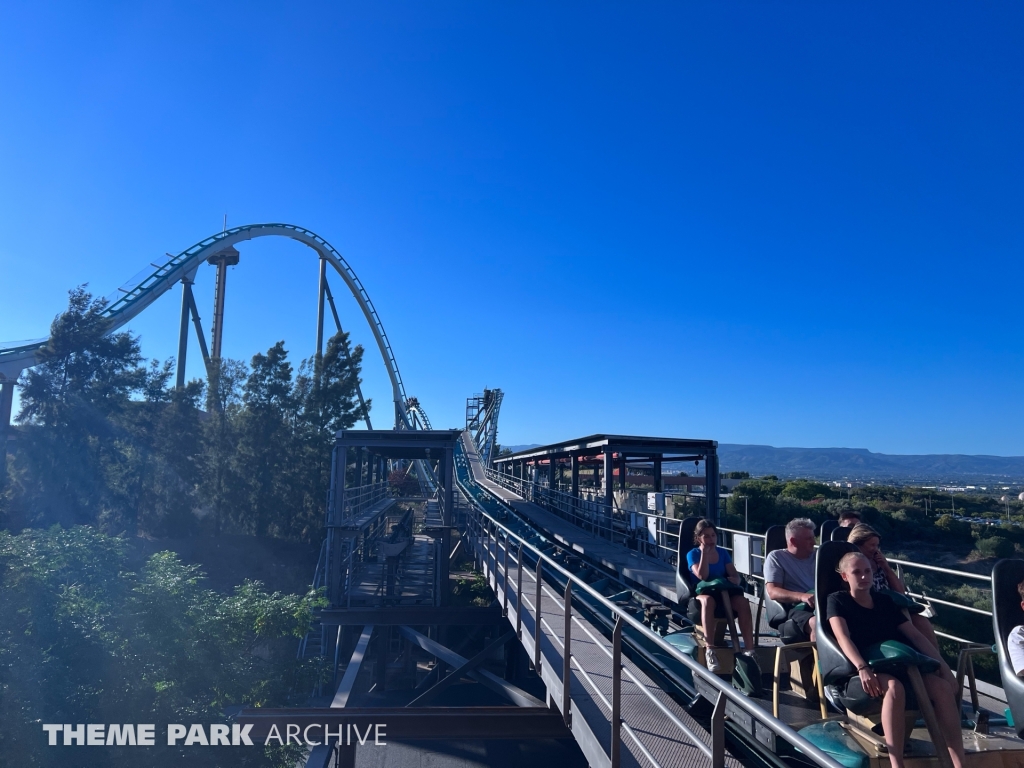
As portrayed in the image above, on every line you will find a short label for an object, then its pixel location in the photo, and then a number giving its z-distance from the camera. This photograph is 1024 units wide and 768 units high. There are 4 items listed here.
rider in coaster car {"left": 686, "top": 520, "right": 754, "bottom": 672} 4.26
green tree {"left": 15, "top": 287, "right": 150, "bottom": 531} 23.78
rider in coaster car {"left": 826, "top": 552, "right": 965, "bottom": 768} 2.76
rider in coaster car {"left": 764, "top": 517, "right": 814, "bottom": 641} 4.12
